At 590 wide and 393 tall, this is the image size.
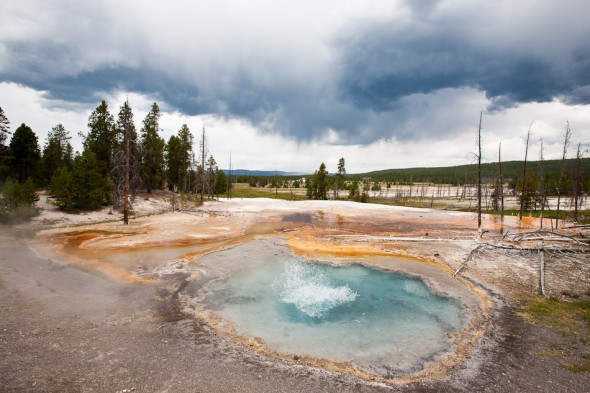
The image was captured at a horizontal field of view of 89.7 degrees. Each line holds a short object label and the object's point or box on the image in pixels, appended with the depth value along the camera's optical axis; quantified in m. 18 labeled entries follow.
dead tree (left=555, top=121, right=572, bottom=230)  32.74
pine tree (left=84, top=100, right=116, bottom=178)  38.44
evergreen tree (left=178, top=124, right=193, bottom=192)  58.09
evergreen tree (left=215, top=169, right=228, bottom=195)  88.97
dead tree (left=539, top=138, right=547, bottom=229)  37.05
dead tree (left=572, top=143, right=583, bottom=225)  33.75
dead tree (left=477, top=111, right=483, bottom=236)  29.13
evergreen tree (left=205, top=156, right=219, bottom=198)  64.16
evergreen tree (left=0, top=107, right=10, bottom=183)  37.52
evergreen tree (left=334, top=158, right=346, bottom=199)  81.38
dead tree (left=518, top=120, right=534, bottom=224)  34.51
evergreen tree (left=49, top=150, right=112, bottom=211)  29.39
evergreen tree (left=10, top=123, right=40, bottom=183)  42.62
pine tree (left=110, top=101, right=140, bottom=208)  27.27
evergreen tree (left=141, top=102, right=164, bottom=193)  48.00
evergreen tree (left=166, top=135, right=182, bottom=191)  59.25
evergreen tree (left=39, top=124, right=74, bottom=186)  46.25
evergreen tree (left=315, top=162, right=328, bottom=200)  82.11
